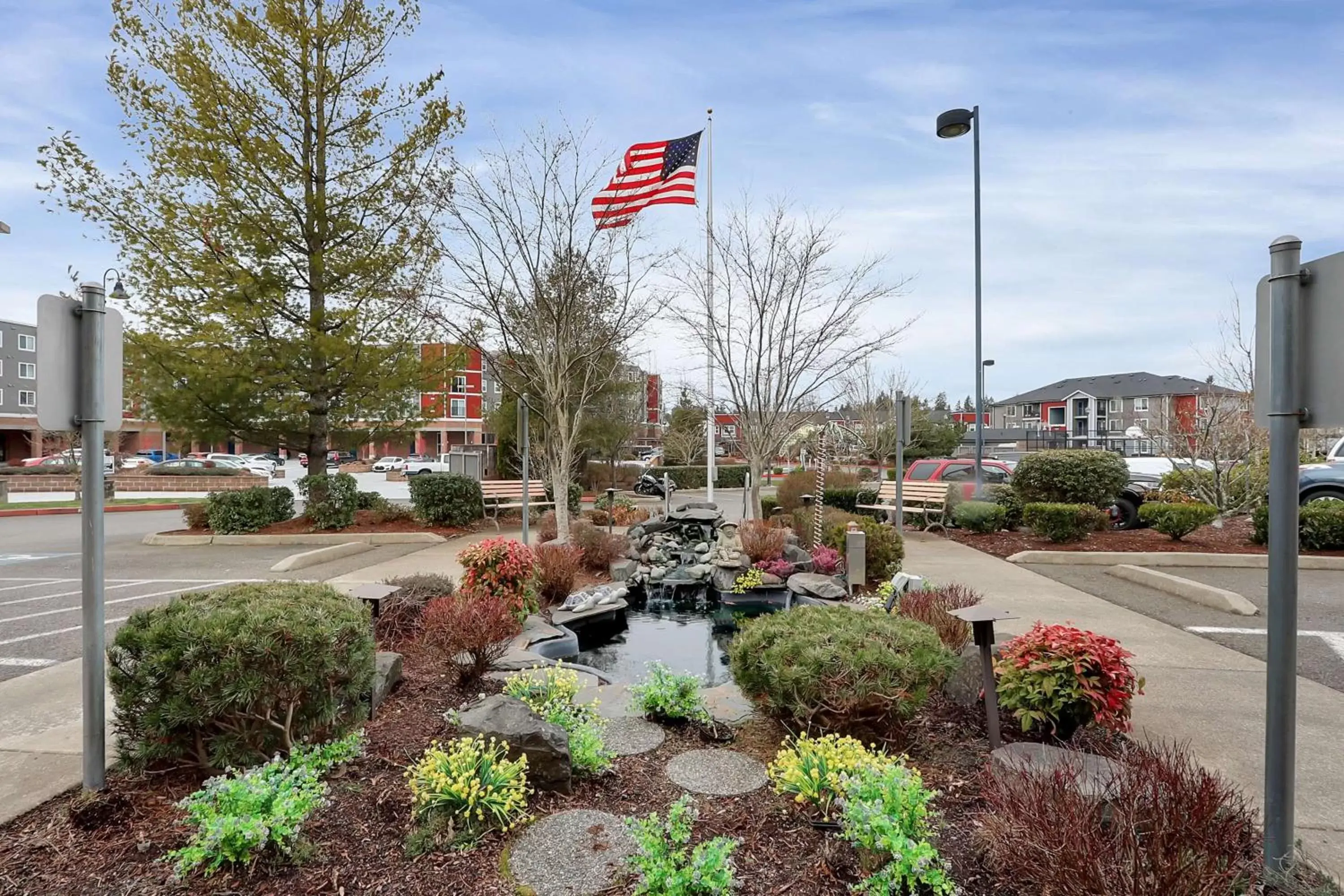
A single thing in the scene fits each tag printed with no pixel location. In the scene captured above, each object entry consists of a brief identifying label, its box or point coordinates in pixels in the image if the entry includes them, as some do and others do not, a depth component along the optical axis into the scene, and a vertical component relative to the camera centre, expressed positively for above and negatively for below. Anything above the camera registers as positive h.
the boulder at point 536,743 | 2.89 -1.32
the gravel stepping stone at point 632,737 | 3.41 -1.57
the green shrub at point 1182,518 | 9.95 -1.11
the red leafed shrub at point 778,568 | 8.32 -1.58
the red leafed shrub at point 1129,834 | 1.86 -1.20
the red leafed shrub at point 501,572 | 5.81 -1.16
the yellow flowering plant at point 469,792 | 2.54 -1.36
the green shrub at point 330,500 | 12.80 -1.16
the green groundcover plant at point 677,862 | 2.05 -1.35
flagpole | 12.24 +3.16
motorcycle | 25.67 -1.69
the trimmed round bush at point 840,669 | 3.20 -1.12
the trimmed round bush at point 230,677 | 2.70 -0.99
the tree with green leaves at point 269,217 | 12.03 +4.25
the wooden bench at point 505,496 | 14.54 -1.22
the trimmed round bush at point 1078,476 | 11.38 -0.56
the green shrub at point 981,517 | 11.91 -1.31
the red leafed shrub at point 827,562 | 8.27 -1.49
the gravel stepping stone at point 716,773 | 2.96 -1.54
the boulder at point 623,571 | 8.69 -1.70
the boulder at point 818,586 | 7.20 -1.60
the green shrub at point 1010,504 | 12.08 -1.11
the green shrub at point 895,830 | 2.05 -1.27
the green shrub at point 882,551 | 7.80 -1.27
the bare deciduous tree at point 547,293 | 10.37 +2.43
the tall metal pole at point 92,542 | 2.76 -0.43
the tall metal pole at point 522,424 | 9.81 +0.26
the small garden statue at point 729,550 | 8.74 -1.49
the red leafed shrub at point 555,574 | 7.32 -1.47
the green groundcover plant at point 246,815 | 2.17 -1.29
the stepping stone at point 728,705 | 3.76 -1.57
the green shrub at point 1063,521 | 10.32 -1.20
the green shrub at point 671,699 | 3.69 -1.44
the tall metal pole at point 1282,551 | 2.09 -0.33
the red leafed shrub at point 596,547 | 9.16 -1.47
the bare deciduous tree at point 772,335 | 11.69 +1.95
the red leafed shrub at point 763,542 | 8.88 -1.35
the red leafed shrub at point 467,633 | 4.22 -1.24
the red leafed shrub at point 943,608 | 4.51 -1.23
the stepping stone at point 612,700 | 3.86 -1.59
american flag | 10.70 +4.45
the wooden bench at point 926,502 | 12.96 -1.18
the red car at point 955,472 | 14.75 -0.65
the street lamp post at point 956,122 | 11.94 +5.79
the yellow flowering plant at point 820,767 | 2.60 -1.30
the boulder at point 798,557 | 8.59 -1.55
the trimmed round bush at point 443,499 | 13.36 -1.16
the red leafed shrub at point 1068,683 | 3.15 -1.15
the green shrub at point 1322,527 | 9.59 -1.19
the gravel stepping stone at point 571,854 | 2.29 -1.52
